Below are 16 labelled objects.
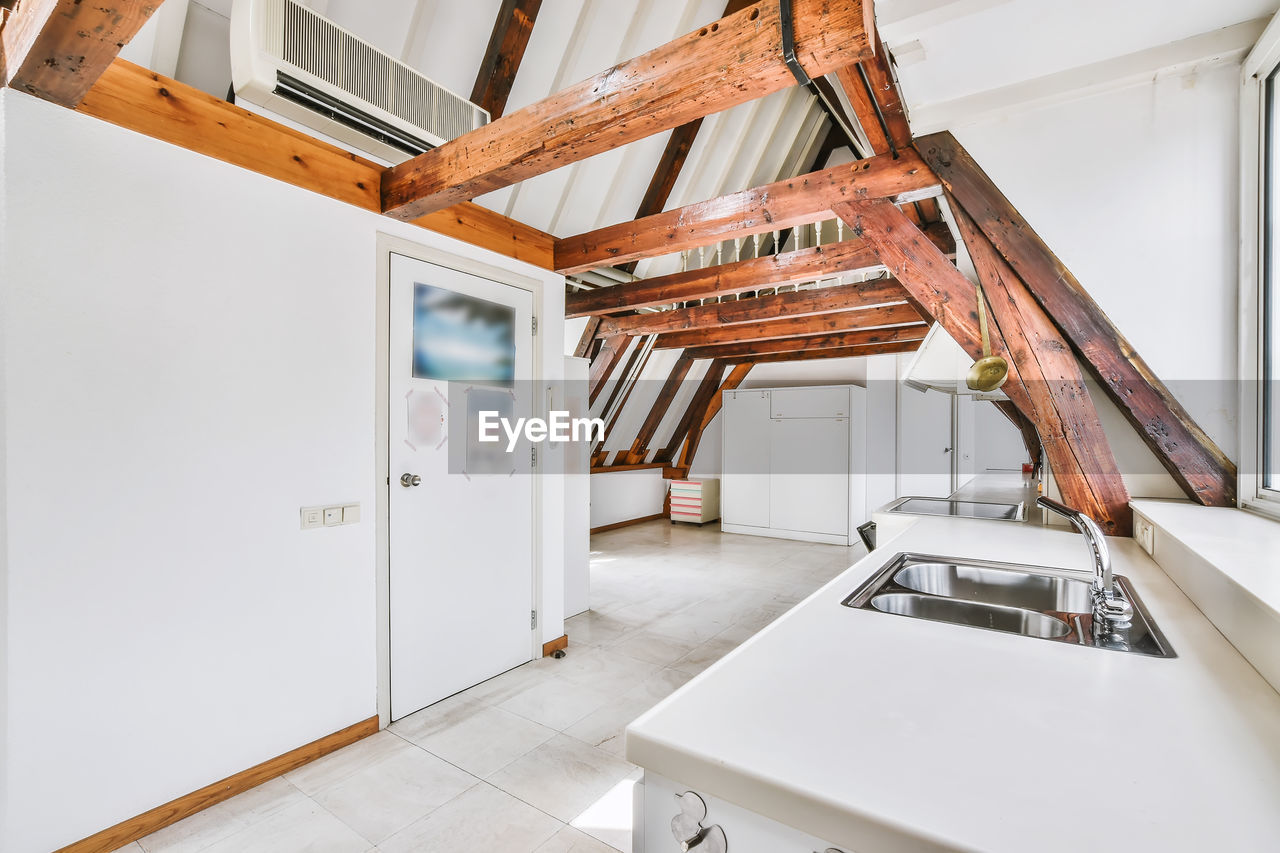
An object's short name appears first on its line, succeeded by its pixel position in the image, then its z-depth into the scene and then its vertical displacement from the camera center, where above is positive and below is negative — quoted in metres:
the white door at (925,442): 6.50 -0.14
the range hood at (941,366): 3.14 +0.36
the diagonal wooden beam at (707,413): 7.64 +0.21
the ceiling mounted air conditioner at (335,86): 1.71 +1.10
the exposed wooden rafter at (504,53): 2.47 +1.62
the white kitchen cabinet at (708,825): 0.64 -0.46
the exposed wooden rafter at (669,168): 3.66 +1.67
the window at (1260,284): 1.68 +0.44
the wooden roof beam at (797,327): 4.98 +0.95
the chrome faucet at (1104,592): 1.09 -0.32
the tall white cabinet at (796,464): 6.19 -0.39
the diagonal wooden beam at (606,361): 5.59 +0.65
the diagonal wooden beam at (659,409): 7.04 +0.24
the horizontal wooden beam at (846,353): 6.28 +0.88
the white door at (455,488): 2.48 -0.29
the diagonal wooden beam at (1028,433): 4.37 -0.02
